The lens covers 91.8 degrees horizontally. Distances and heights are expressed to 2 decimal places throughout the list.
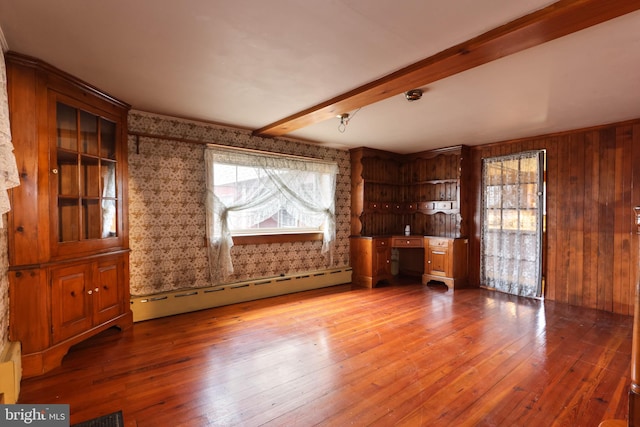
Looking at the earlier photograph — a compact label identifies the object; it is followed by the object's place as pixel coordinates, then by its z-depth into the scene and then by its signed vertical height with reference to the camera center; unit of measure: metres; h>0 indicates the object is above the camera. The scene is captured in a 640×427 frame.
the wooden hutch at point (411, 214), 5.02 -0.06
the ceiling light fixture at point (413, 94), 2.71 +1.02
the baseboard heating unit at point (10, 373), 1.80 -0.98
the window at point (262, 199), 4.06 +0.15
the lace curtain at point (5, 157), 1.48 +0.27
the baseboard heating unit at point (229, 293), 3.45 -1.08
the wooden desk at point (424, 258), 4.92 -0.79
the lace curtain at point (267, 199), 3.88 +0.17
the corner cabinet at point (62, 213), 2.23 -0.02
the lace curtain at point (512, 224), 4.35 -0.20
